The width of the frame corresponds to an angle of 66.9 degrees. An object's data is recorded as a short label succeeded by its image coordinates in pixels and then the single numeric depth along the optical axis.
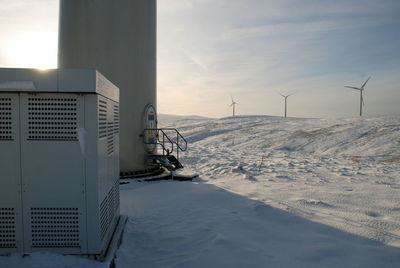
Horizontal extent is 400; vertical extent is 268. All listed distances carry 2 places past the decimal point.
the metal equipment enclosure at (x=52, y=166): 3.48
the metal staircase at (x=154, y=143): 9.95
